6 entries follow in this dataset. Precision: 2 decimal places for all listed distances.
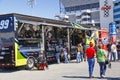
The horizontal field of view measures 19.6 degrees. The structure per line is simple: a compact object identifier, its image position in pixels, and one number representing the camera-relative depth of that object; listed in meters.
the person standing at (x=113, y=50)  26.08
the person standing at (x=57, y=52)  24.94
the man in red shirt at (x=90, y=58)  15.72
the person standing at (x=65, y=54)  25.91
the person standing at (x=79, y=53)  26.06
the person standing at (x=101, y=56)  15.27
